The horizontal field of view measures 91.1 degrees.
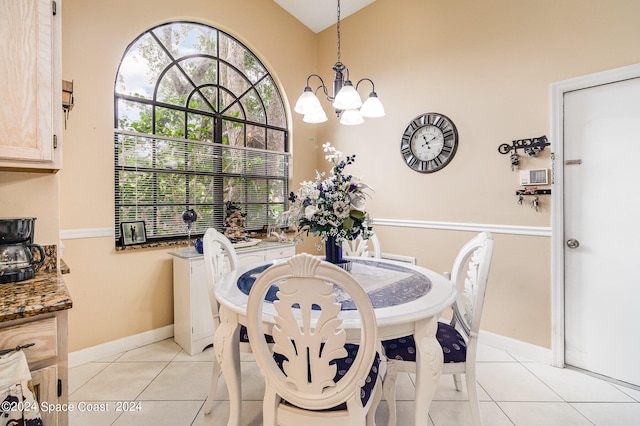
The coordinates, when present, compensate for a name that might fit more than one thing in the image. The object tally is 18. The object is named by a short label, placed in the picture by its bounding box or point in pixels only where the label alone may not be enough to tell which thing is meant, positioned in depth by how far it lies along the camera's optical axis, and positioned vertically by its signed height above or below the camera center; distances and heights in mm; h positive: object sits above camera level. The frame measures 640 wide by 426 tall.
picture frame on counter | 2609 -183
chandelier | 1879 +661
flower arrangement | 1812 +18
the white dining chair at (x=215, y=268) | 1812 -362
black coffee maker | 1358 -172
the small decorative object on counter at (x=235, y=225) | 3164 -149
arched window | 2697 +779
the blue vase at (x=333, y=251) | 1969 -262
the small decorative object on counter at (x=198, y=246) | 2762 -313
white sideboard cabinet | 2562 -779
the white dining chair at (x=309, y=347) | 1066 -498
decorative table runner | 1478 -405
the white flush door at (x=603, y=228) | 2074 -136
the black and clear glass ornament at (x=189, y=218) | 2854 -66
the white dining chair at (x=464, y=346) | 1548 -695
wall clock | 2912 +656
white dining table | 1290 -442
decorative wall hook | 2375 +499
